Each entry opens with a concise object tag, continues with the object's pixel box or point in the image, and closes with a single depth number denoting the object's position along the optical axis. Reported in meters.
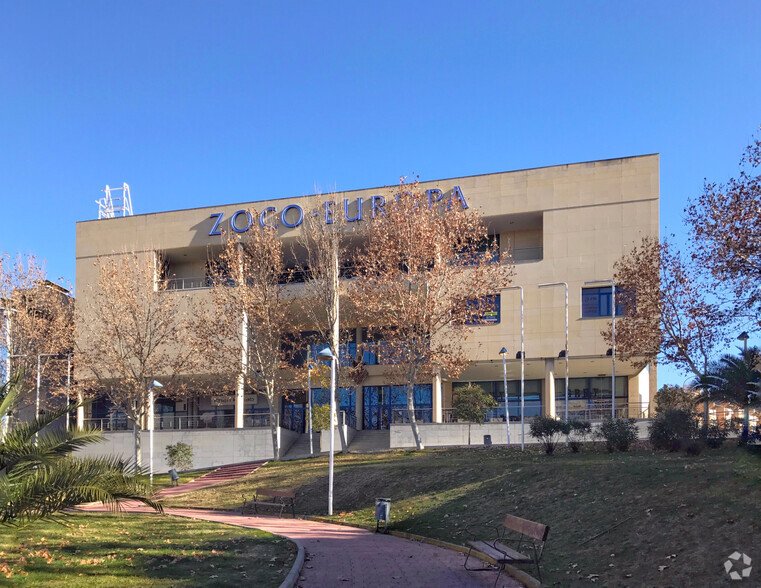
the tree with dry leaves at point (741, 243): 17.44
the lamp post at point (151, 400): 28.38
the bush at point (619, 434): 21.16
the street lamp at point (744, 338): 22.68
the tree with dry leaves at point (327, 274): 32.03
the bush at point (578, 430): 22.36
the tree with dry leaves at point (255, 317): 32.44
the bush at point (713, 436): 18.69
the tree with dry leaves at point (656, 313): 24.42
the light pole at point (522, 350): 33.02
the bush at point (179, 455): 34.62
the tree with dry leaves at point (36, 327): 39.69
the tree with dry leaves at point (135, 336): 34.28
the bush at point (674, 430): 19.12
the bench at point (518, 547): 9.93
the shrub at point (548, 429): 22.14
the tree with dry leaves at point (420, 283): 28.94
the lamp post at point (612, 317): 31.66
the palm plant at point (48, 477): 9.19
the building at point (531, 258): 35.50
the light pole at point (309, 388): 32.22
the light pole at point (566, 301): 34.75
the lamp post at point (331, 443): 18.91
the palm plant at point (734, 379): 18.12
